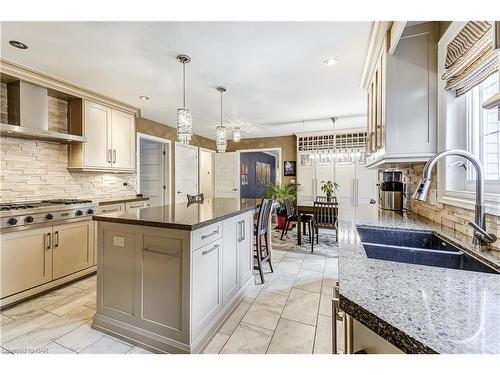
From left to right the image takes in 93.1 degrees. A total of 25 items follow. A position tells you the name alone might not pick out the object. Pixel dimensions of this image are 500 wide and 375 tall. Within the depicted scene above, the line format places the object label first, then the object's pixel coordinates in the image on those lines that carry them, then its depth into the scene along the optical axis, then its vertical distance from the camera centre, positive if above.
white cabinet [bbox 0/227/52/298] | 2.25 -0.73
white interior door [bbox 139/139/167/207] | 5.12 +0.36
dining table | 4.14 -0.42
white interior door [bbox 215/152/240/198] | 6.61 +0.38
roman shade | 1.10 +0.67
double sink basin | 1.07 -0.33
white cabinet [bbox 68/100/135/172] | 3.28 +0.70
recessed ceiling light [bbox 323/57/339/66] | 2.45 +1.33
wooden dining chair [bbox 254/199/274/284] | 2.83 -0.50
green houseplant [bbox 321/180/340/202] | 4.75 +0.02
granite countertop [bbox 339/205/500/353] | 0.46 -0.29
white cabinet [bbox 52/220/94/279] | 2.64 -0.71
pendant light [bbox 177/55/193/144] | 2.53 +0.69
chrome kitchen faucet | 1.03 -0.02
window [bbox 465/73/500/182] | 1.27 +0.33
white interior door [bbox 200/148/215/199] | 6.32 +0.41
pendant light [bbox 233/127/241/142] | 3.91 +0.87
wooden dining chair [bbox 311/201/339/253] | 3.92 -0.46
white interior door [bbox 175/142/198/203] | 5.36 +0.39
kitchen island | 1.62 -0.67
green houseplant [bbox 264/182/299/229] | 5.37 -0.17
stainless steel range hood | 2.63 +0.87
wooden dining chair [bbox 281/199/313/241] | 4.51 -0.58
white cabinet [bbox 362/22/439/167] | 1.63 +0.67
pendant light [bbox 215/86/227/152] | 3.35 +0.72
